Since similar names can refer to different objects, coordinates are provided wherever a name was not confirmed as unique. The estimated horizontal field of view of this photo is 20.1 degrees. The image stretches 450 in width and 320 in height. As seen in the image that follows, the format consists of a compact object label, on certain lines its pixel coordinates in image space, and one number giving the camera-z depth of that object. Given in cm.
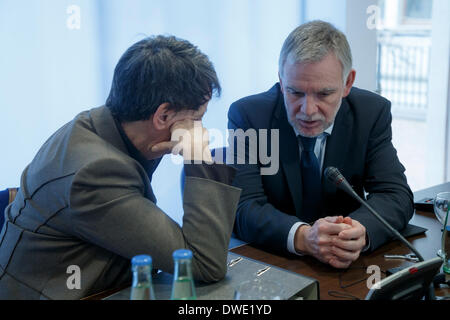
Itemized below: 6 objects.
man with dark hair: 259
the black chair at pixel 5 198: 285
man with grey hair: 282
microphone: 269
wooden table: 263
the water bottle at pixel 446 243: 272
